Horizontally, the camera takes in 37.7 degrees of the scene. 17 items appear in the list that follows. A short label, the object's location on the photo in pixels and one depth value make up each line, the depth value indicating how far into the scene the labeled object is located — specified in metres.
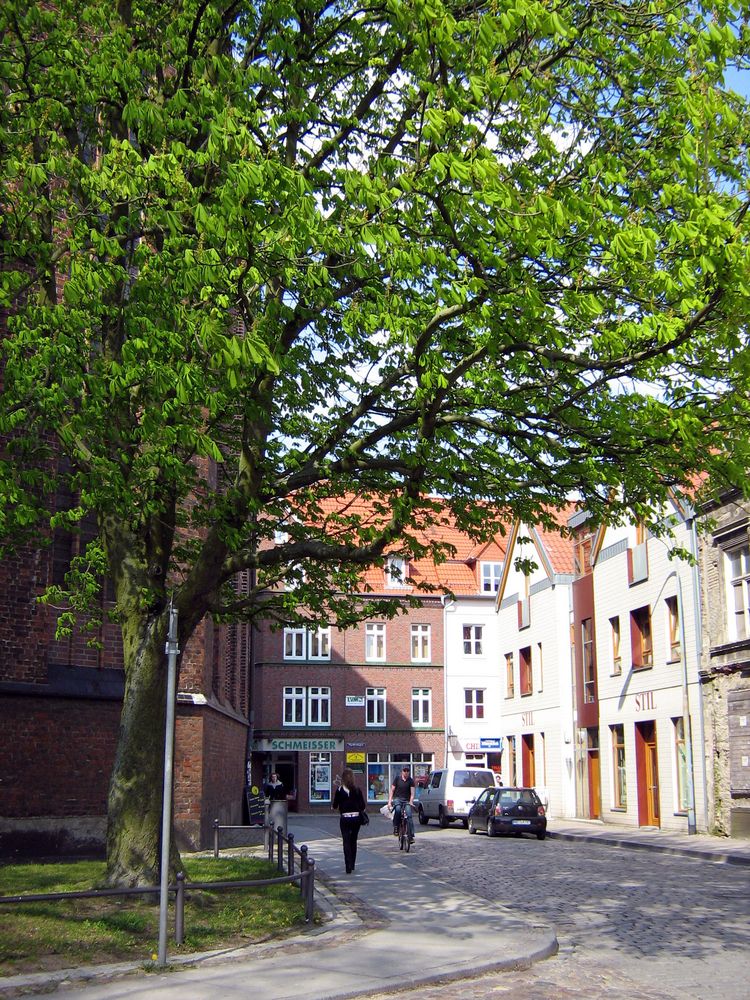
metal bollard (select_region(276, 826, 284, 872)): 14.93
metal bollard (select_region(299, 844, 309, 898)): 11.56
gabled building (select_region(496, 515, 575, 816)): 38.84
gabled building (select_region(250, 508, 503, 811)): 52.22
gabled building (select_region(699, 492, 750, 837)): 25.47
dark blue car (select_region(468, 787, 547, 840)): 28.98
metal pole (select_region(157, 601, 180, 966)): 8.88
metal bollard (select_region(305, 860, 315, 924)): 11.36
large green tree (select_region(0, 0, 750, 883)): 9.42
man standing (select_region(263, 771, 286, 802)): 24.94
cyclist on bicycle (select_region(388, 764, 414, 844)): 24.08
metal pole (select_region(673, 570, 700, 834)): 27.56
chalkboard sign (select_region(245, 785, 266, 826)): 31.19
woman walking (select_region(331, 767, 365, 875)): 17.50
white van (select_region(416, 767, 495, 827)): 35.41
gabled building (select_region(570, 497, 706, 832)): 28.41
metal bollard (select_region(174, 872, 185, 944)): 9.54
